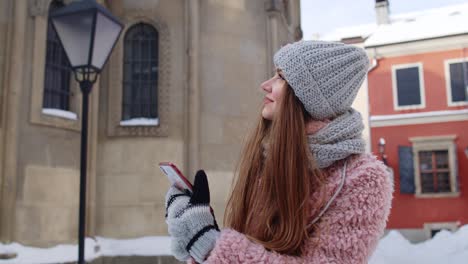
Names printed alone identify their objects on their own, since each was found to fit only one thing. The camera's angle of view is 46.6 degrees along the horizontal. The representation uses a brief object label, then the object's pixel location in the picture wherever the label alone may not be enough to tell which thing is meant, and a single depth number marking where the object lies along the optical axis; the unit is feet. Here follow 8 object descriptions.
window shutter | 73.26
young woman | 5.40
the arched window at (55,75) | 28.13
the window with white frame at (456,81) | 74.13
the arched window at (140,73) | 31.07
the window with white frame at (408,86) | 75.87
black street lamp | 16.75
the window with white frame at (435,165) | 72.23
